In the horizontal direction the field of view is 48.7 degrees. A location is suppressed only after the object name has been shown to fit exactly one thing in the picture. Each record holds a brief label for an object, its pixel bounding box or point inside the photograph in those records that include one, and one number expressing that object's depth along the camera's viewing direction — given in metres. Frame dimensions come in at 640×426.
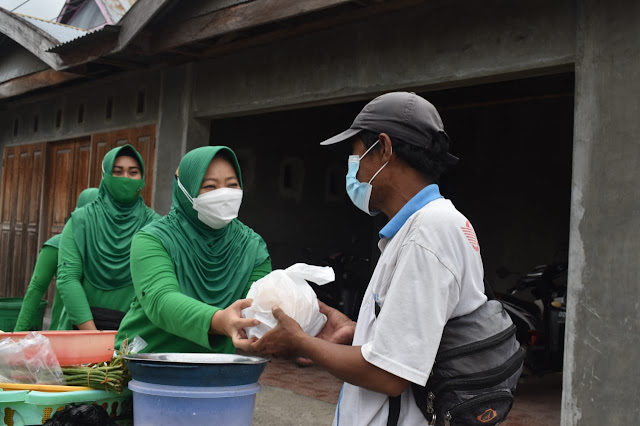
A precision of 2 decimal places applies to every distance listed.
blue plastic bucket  2.00
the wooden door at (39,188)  8.75
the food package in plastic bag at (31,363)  2.36
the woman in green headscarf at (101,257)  3.87
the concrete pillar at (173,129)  7.43
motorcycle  6.39
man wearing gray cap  1.52
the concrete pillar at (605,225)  4.03
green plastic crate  2.24
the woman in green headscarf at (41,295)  4.09
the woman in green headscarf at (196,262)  2.25
